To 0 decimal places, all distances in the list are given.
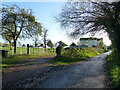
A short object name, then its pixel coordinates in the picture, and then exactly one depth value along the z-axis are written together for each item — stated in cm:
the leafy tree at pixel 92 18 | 598
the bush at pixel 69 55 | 877
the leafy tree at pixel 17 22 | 1202
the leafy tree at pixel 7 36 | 1267
